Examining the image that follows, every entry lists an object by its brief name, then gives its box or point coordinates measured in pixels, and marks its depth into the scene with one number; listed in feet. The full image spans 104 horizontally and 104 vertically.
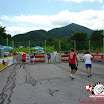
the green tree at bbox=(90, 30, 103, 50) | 157.10
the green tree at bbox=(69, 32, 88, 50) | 50.43
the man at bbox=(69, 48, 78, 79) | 19.34
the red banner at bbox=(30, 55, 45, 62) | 44.77
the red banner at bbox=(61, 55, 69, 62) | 46.84
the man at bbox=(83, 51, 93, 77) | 20.88
